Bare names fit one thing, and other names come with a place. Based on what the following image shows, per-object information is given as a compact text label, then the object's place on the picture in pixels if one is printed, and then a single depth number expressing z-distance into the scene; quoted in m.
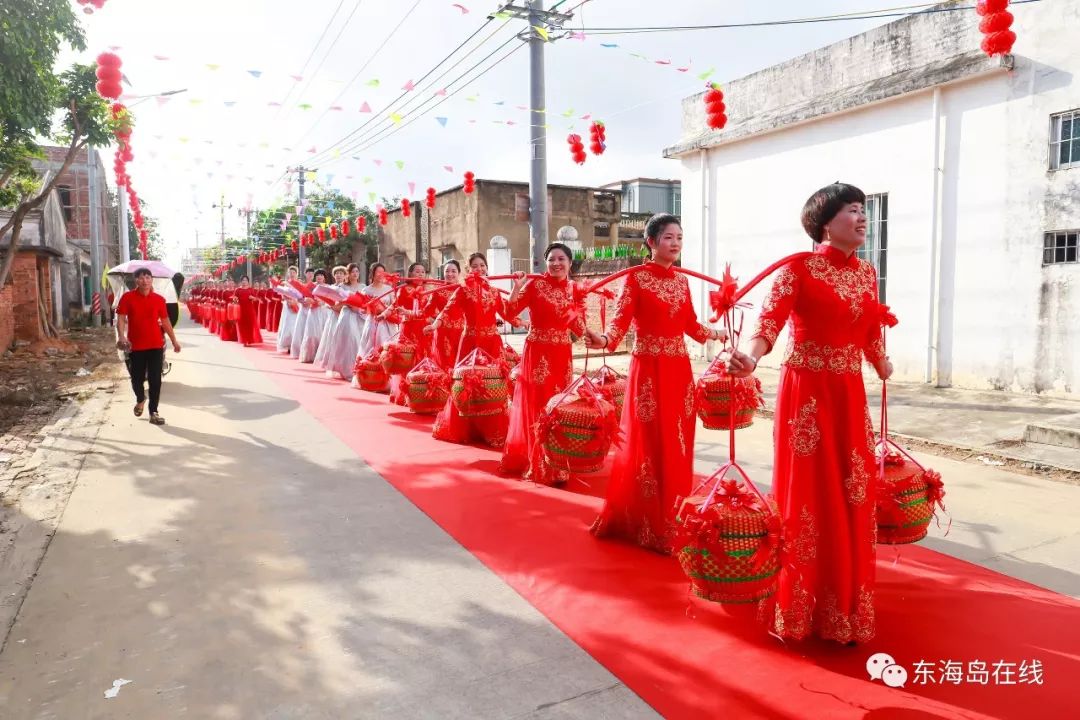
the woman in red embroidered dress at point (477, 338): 6.25
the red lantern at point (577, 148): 9.22
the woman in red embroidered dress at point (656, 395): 3.83
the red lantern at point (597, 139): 9.03
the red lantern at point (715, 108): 8.12
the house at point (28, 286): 15.12
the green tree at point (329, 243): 29.20
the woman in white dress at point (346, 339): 11.29
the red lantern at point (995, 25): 5.32
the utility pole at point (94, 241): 21.38
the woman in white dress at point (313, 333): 13.94
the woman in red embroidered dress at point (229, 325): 19.44
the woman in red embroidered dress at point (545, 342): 5.02
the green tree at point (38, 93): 6.82
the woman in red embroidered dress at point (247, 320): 18.08
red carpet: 2.45
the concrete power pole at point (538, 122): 8.71
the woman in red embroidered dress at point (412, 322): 8.23
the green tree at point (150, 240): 45.88
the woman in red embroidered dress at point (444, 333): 7.56
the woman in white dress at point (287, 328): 15.63
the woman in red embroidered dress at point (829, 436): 2.75
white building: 7.85
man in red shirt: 7.40
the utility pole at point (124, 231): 22.12
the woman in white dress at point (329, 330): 11.60
